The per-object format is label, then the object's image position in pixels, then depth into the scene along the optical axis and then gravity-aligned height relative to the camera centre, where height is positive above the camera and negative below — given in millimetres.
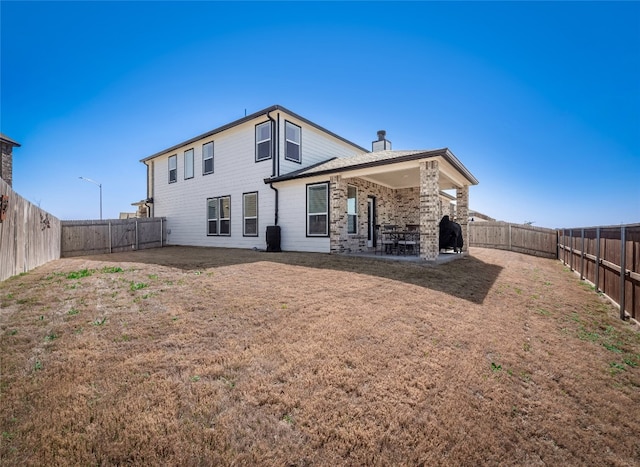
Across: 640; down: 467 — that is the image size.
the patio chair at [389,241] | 10253 -309
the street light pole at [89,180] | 20902 +4117
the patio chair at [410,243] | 10000 -376
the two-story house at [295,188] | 9703 +2054
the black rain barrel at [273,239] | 11500 -260
